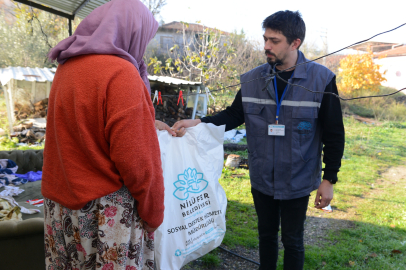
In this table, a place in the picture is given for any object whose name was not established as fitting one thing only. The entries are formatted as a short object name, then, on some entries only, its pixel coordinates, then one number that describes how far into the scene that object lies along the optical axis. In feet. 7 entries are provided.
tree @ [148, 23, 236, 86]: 26.68
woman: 3.34
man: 5.69
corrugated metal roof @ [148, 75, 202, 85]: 23.77
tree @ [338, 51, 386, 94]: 36.42
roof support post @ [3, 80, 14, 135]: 24.91
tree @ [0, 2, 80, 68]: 39.37
